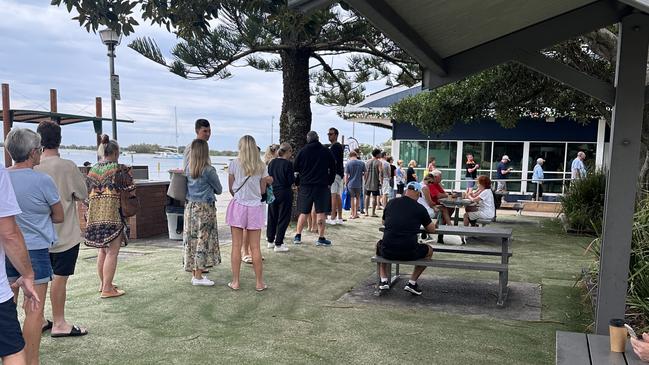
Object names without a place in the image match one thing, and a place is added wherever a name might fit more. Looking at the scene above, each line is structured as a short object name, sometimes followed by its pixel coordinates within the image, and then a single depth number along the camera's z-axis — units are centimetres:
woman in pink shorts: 528
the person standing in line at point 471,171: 1665
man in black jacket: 779
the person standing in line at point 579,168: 1072
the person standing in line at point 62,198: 362
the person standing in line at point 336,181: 901
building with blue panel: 1864
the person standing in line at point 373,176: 1187
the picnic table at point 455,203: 852
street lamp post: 970
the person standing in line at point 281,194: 723
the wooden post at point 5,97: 1429
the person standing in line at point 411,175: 1191
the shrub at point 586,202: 959
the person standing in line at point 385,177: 1256
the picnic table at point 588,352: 227
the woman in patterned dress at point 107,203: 457
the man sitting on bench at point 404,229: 500
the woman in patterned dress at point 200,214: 518
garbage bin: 831
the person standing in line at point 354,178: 1120
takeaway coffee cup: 235
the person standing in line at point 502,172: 1550
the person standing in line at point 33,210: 294
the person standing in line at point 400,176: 1402
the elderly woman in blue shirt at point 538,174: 1603
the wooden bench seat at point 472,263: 483
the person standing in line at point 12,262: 226
